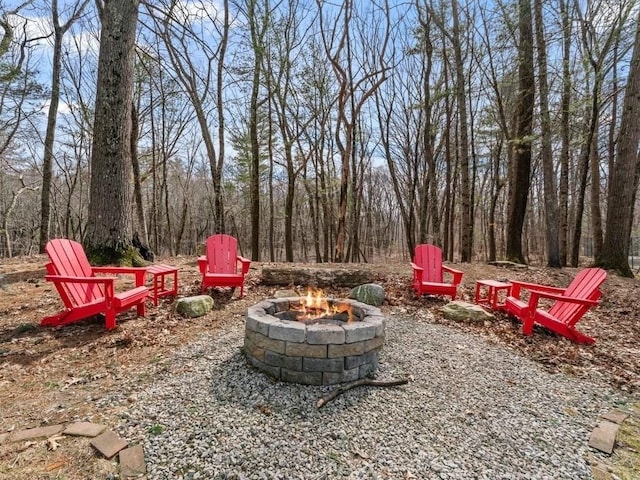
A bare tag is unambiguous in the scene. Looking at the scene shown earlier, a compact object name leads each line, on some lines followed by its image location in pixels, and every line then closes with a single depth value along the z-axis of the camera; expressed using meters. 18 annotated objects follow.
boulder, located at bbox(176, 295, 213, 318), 3.81
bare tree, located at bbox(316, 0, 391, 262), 8.81
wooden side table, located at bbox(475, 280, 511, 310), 4.14
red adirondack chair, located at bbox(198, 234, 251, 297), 4.39
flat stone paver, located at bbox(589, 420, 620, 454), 1.83
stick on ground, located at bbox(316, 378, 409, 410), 2.16
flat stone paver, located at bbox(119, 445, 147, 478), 1.52
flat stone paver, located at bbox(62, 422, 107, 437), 1.75
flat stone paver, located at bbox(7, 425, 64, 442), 1.72
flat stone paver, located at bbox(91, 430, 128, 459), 1.62
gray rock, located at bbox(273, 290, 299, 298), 4.51
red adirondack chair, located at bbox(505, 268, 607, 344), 3.28
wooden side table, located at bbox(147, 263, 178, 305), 3.90
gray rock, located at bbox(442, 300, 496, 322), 3.99
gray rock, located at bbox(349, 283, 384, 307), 4.51
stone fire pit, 2.38
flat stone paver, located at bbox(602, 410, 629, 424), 2.09
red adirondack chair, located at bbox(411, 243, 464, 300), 4.90
